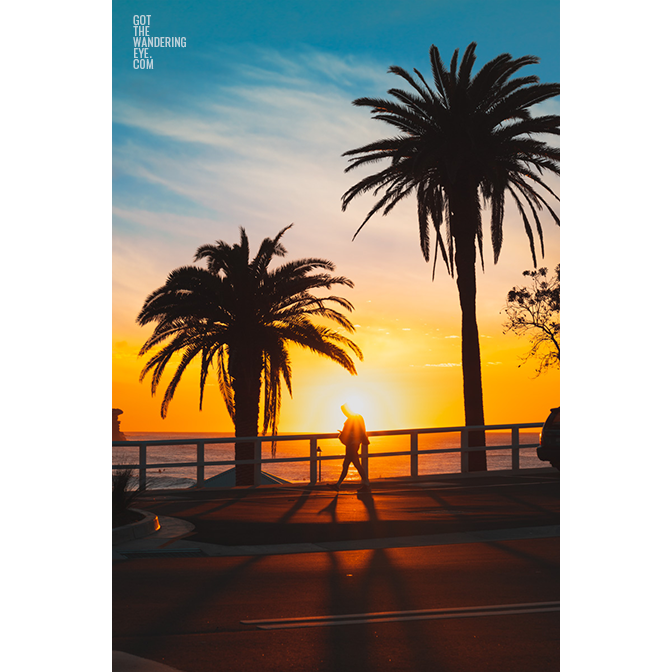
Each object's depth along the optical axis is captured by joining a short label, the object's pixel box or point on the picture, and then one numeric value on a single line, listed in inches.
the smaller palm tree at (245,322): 918.4
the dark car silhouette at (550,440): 709.3
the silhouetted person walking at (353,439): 652.1
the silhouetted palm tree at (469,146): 893.8
